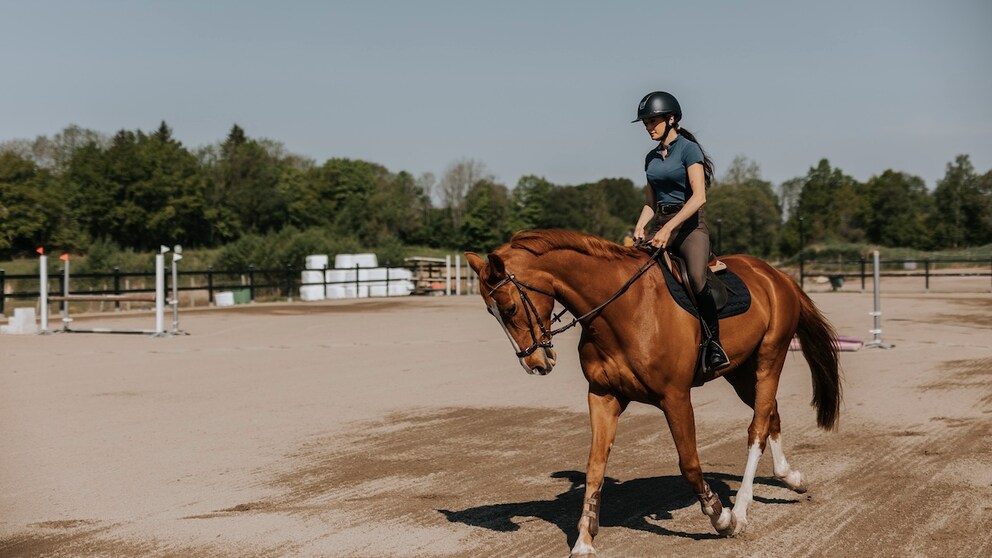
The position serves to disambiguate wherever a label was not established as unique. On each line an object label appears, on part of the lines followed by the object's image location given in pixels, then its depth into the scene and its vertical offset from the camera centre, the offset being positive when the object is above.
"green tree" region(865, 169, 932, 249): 99.56 +7.79
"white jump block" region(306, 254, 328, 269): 42.11 +0.82
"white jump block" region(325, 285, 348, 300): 39.94 -0.63
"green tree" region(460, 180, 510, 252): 106.62 +7.00
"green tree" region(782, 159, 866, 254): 106.62 +8.59
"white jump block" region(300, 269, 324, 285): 39.72 +0.07
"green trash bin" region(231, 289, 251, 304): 36.66 -0.70
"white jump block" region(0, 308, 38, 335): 21.59 -1.06
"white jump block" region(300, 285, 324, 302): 38.72 -0.61
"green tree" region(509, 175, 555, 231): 116.56 +10.13
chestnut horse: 4.90 -0.28
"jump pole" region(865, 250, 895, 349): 16.11 -0.85
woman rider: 5.40 +0.53
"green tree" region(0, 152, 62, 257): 73.69 +5.87
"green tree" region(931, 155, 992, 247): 90.19 +7.10
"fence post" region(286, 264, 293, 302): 38.09 -0.31
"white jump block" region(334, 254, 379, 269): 43.44 +0.89
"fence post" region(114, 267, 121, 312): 29.86 -0.12
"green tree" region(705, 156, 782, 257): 96.50 +6.49
